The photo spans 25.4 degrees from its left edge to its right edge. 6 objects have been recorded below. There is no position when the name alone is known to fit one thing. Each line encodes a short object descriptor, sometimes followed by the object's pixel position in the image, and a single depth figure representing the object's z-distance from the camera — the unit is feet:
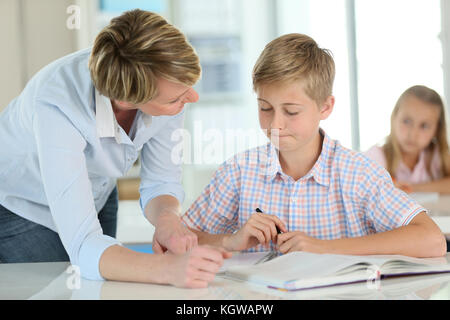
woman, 4.86
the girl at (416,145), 9.01
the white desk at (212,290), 4.47
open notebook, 4.57
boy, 5.70
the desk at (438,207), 7.02
